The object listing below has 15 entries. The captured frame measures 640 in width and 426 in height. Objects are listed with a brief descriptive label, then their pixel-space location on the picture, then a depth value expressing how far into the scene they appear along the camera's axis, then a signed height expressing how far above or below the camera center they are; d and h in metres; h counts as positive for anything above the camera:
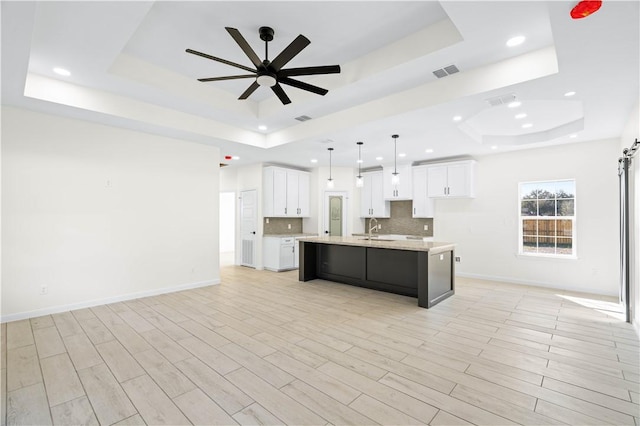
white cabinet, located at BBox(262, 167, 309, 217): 7.47 +0.67
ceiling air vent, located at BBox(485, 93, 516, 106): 3.48 +1.43
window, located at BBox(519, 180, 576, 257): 5.73 +0.02
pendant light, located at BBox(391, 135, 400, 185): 5.12 +1.42
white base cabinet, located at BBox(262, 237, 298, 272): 7.24 -0.88
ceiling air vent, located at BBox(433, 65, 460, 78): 3.36 +1.71
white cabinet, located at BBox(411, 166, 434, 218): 7.12 +0.55
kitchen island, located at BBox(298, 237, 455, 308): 4.45 -0.83
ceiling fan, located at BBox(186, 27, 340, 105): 2.45 +1.38
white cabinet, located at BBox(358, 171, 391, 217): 7.98 +0.57
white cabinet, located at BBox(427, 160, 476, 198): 6.51 +0.89
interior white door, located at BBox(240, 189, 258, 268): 7.67 -0.18
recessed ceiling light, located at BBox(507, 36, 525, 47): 2.81 +1.71
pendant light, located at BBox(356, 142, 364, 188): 5.54 +1.10
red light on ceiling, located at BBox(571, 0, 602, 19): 1.90 +1.39
